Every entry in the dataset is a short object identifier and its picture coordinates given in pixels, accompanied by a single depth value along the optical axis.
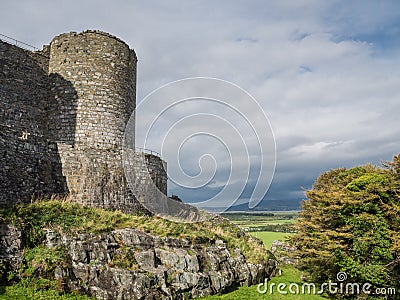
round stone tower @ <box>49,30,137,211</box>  21.05
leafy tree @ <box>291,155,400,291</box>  19.97
